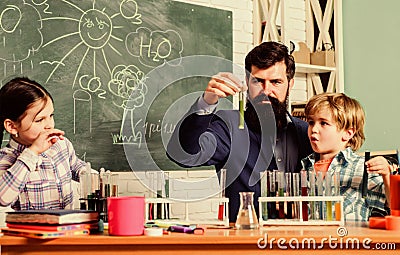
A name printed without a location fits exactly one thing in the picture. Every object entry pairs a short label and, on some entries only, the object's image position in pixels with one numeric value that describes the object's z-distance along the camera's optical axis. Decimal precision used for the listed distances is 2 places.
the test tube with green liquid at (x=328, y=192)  3.01
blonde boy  3.14
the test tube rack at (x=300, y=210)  2.99
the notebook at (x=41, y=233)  2.82
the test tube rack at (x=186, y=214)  3.02
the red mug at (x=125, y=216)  2.87
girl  3.41
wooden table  2.83
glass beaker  2.98
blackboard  3.68
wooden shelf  4.33
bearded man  3.43
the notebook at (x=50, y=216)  2.85
